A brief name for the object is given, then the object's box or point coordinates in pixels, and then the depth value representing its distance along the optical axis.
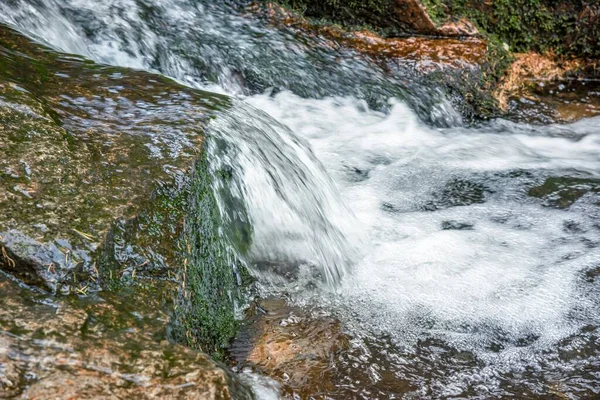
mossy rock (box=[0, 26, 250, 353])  2.35
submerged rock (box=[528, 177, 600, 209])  4.70
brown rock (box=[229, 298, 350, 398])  2.70
